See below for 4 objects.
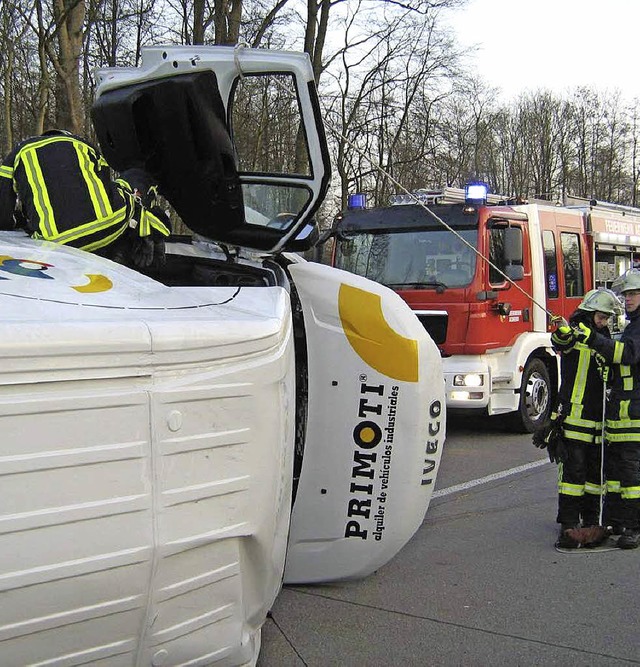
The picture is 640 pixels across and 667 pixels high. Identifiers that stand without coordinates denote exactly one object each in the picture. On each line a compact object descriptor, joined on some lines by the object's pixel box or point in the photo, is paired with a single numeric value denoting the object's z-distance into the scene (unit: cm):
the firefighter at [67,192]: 303
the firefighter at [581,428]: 527
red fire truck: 841
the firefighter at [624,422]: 514
